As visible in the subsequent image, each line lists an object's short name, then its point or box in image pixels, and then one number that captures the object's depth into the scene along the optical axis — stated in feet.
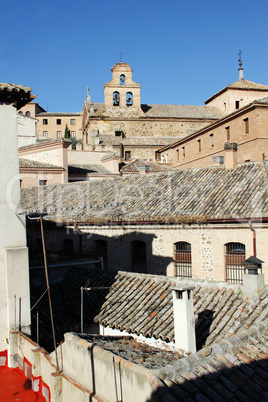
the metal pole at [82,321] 34.06
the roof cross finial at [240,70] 163.61
